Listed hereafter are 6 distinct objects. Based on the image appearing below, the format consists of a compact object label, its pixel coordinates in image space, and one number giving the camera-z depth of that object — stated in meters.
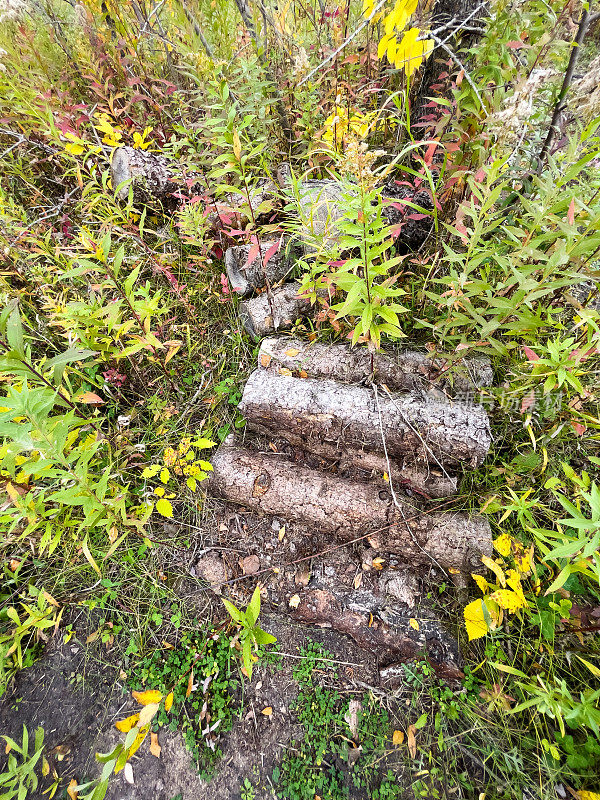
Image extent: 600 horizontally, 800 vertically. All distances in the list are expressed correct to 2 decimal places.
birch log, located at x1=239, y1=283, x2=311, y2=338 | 0.87
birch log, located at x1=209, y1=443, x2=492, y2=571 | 0.73
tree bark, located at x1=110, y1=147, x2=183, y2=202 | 0.93
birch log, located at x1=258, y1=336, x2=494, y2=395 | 0.75
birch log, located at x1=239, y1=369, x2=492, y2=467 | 0.73
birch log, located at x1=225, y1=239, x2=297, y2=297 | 0.88
